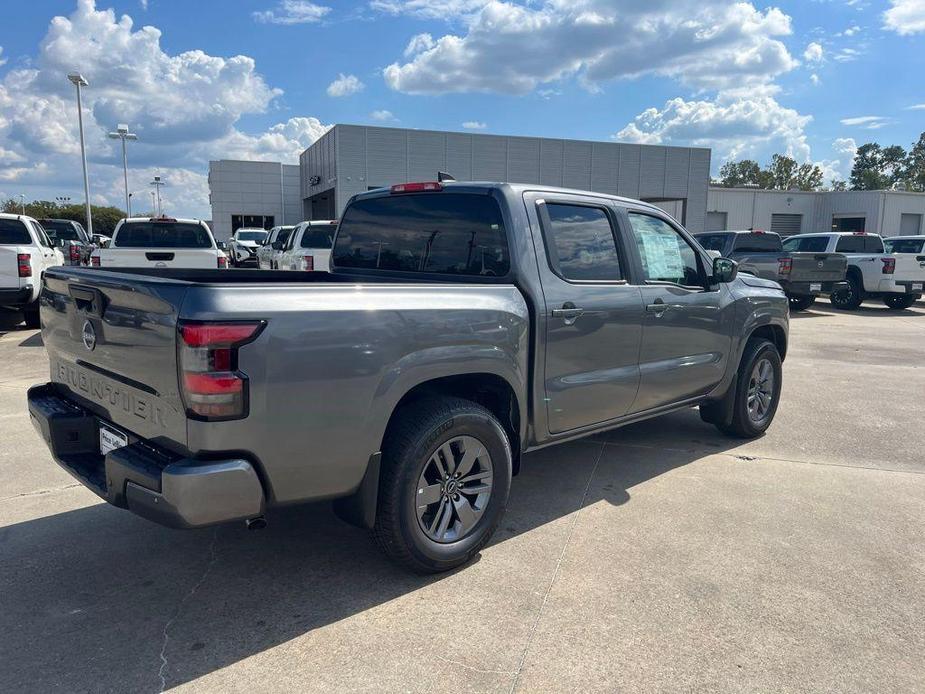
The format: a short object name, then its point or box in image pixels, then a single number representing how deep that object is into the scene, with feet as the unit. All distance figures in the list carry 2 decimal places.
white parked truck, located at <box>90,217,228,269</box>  34.99
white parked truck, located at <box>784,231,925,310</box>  55.21
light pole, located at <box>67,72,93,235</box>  95.35
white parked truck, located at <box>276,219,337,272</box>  42.91
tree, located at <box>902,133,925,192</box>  291.30
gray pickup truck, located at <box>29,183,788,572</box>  8.70
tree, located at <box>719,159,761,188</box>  299.38
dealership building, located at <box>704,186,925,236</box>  134.62
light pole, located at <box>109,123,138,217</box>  129.70
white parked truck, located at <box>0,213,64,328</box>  35.27
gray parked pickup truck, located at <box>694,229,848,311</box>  50.72
